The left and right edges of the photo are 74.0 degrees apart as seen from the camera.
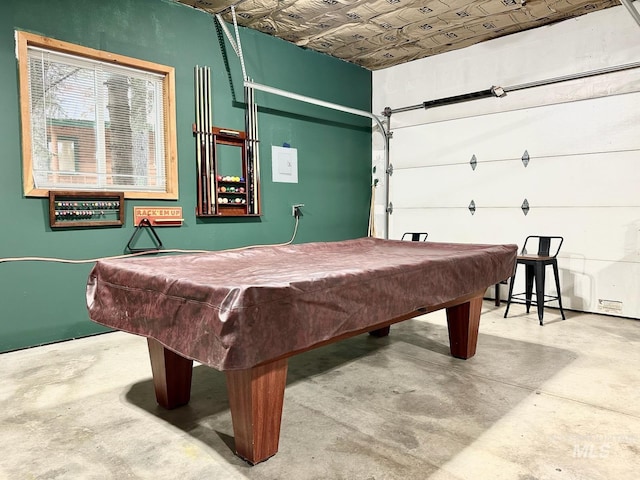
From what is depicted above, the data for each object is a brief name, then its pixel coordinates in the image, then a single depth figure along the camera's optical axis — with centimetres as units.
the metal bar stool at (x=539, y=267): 377
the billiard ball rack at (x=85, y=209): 322
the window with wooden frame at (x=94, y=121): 314
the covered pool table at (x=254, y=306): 133
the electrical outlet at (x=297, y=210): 490
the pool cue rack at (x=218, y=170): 401
